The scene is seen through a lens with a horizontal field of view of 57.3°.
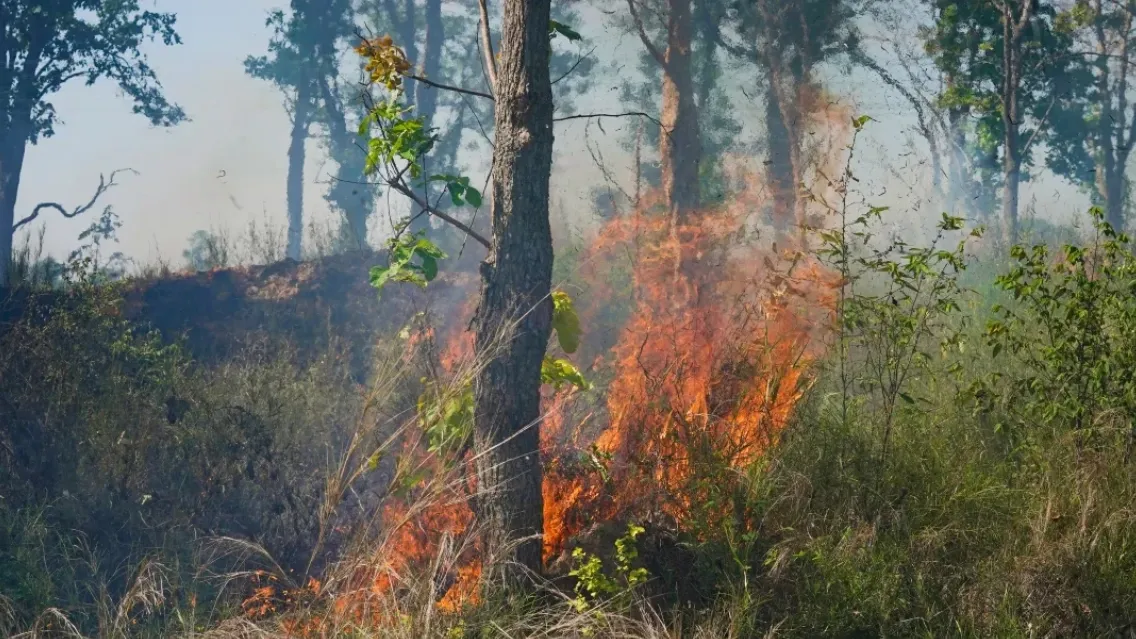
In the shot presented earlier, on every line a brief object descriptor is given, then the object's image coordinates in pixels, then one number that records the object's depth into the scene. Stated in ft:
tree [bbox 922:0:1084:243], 46.57
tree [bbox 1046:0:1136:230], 70.03
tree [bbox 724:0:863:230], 63.93
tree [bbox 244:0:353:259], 96.73
